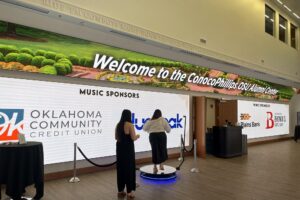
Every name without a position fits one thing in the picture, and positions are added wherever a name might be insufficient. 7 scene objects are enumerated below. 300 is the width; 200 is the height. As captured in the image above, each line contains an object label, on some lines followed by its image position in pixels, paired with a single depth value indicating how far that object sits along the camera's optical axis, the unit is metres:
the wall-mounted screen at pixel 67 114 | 4.79
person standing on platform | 5.53
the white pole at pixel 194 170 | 6.02
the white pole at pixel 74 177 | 5.06
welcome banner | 4.71
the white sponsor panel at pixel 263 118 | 10.82
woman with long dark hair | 4.07
